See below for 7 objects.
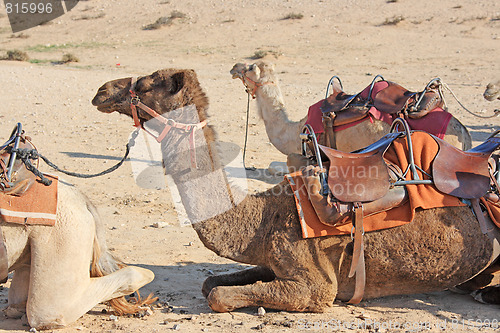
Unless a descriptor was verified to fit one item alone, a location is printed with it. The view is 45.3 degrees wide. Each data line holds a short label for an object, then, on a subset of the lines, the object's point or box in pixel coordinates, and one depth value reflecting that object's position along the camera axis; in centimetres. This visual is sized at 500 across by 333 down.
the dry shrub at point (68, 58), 2047
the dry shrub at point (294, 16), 2552
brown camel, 458
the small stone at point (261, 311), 464
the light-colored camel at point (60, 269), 419
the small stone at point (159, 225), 707
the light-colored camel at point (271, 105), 796
